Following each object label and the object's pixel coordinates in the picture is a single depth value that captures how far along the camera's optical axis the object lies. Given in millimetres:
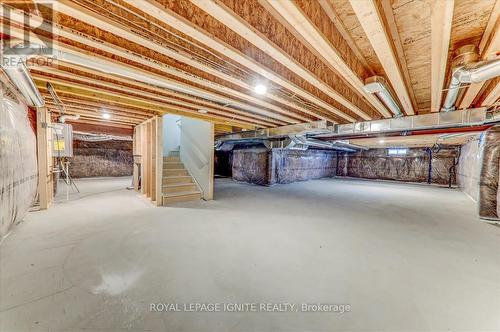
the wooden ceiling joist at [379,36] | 1152
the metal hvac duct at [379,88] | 2075
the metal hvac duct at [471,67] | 1572
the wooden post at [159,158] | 3852
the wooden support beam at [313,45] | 1173
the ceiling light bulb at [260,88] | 2234
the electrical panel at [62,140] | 3854
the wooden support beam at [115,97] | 2338
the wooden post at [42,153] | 3283
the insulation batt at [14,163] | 1932
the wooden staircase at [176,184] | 4191
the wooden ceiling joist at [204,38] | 1177
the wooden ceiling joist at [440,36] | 1123
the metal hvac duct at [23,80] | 1695
